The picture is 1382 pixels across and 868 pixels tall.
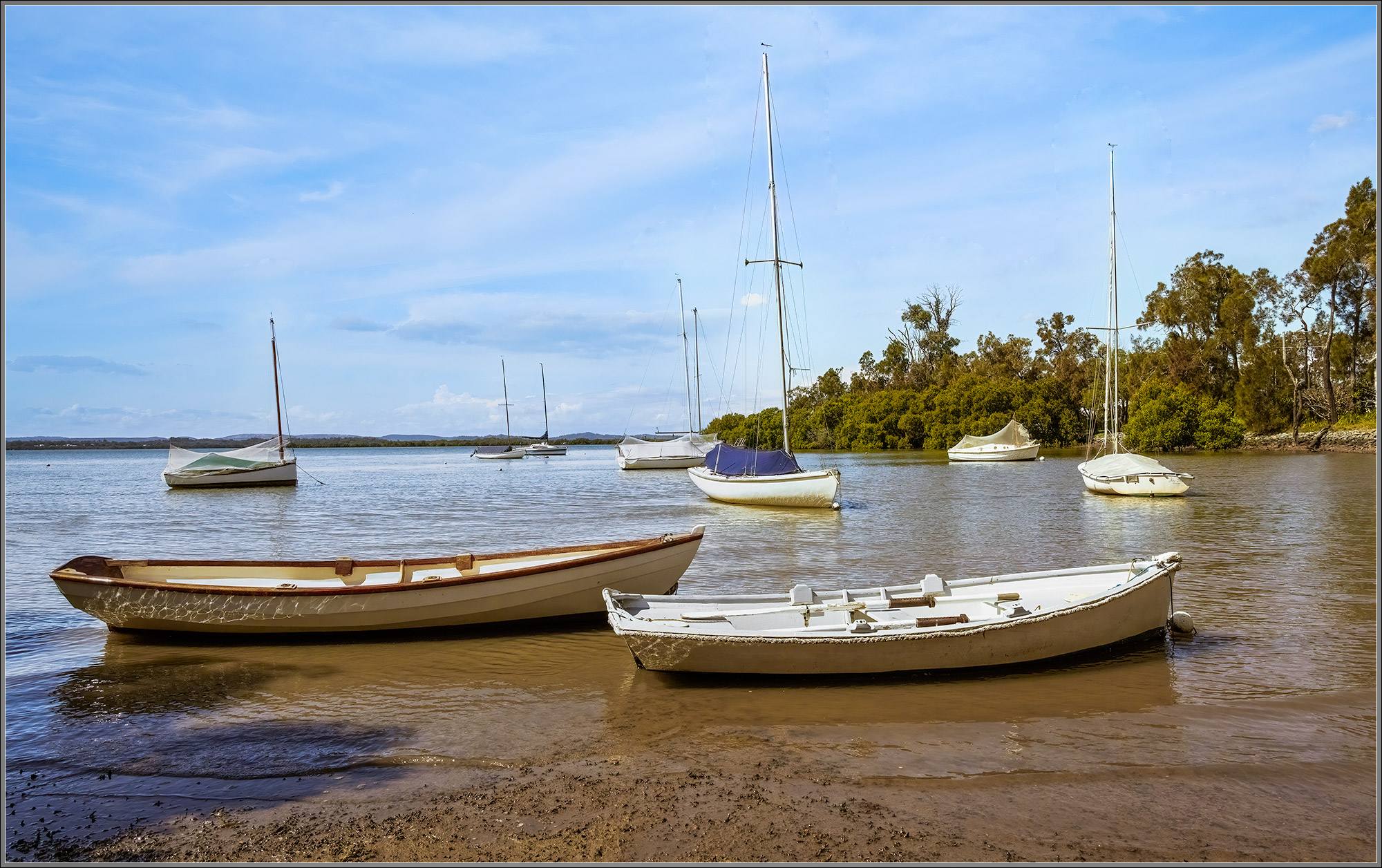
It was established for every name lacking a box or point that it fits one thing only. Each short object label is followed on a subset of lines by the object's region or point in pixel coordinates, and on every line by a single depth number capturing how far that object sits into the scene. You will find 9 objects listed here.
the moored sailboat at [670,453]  63.88
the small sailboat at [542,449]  103.12
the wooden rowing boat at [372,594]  11.05
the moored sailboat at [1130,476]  29.12
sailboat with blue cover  28.25
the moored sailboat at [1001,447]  57.22
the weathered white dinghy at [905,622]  8.73
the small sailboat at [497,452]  95.15
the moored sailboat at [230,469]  46.25
